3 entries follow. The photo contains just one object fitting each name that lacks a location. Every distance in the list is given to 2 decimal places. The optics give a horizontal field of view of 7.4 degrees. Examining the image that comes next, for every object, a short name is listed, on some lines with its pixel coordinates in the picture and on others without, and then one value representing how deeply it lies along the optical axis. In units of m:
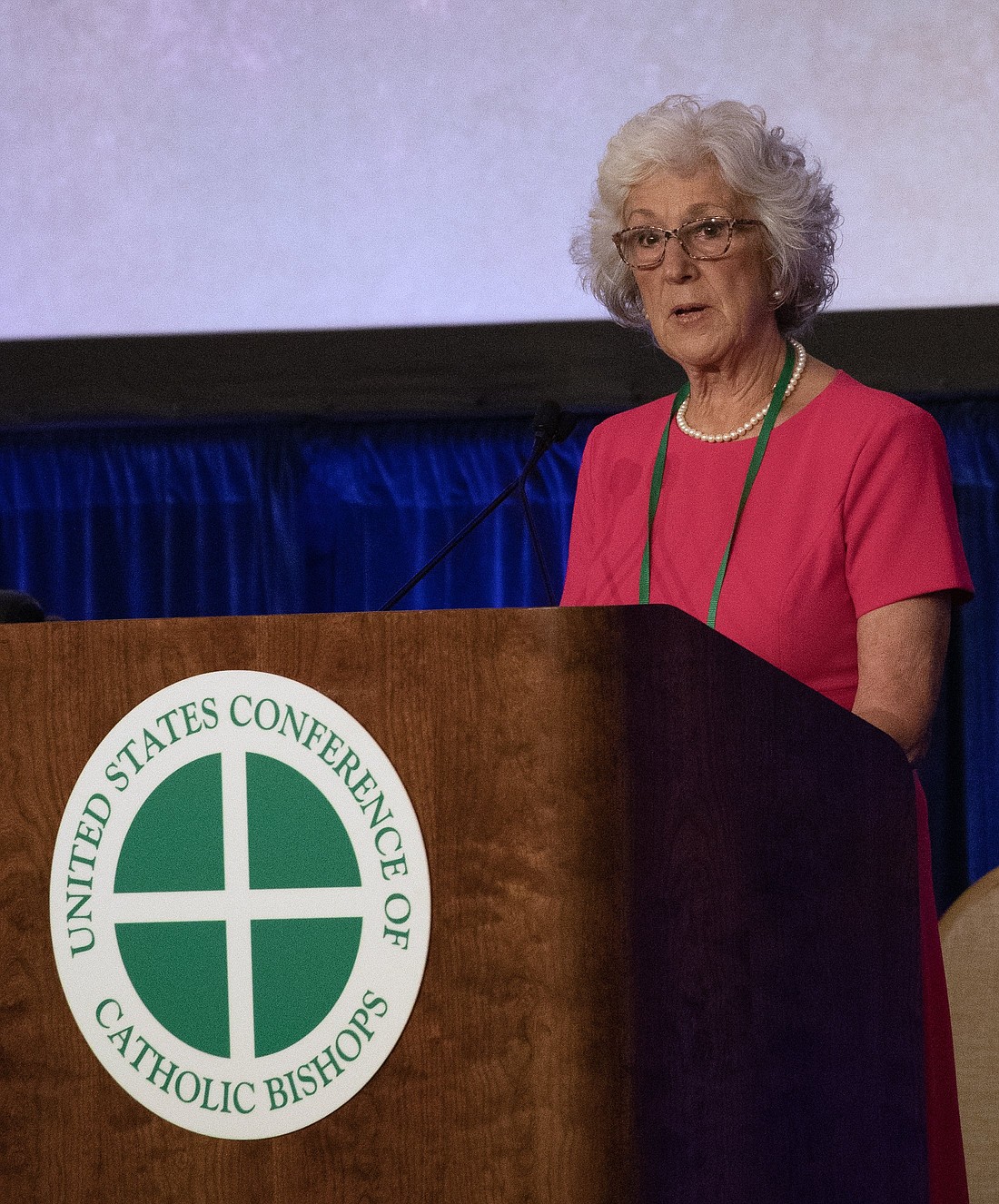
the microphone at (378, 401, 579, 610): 7.48
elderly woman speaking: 7.17
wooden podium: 6.73
